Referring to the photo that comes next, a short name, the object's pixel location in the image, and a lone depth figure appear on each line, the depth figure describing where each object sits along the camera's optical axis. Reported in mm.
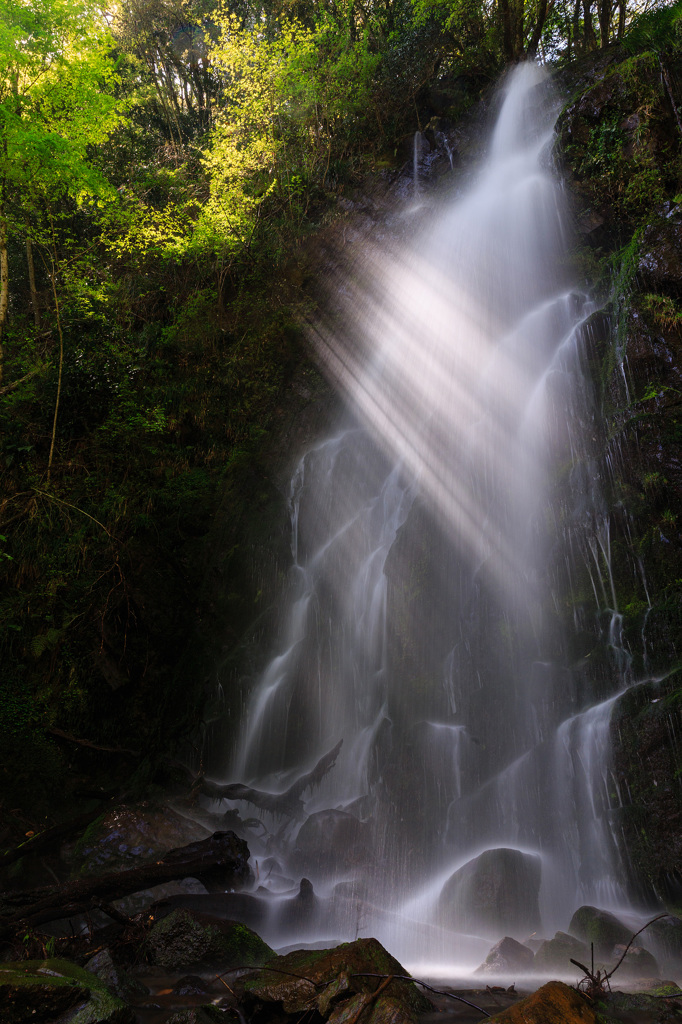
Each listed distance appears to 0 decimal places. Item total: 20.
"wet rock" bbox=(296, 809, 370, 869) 6781
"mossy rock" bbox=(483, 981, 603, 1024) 2744
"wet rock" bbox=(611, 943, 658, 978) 4477
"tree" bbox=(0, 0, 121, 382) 8391
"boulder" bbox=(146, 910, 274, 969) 4457
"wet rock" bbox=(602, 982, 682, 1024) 3520
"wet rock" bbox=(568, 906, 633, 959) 4781
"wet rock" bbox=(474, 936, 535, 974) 4664
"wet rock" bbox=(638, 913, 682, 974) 4789
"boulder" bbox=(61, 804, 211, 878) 6234
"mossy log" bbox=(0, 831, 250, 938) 4816
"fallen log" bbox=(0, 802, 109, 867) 6250
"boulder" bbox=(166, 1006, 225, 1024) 3102
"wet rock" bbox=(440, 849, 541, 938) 5492
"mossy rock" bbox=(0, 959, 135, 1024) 2771
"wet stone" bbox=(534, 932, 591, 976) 4500
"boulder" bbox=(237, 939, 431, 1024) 3059
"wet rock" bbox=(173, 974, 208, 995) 4027
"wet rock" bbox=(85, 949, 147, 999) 3834
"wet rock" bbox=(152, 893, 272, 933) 5633
